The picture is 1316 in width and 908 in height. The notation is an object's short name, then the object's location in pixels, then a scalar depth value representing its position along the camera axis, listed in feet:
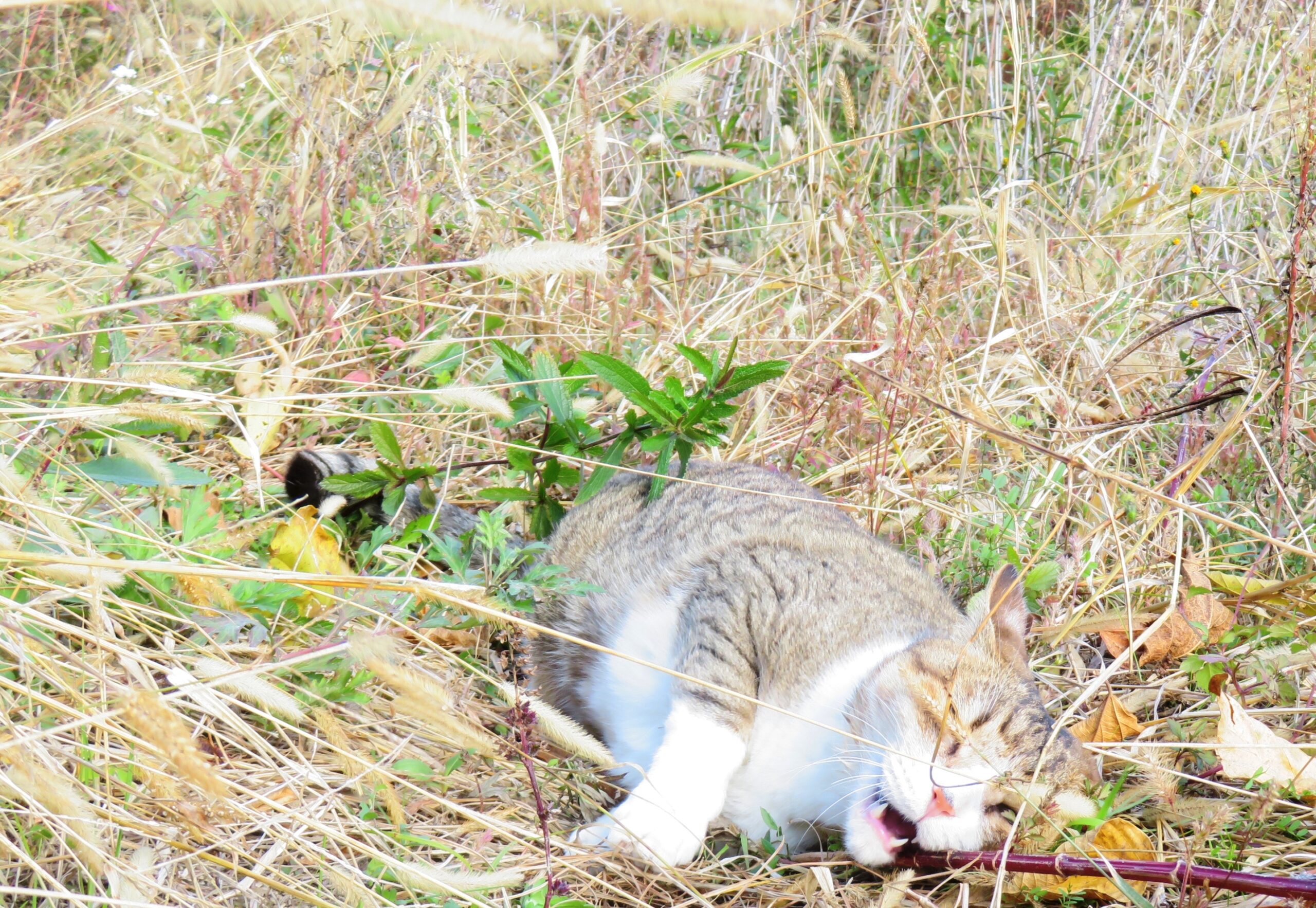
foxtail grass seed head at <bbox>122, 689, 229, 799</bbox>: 8.12
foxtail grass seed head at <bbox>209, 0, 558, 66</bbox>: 7.60
